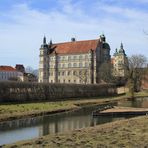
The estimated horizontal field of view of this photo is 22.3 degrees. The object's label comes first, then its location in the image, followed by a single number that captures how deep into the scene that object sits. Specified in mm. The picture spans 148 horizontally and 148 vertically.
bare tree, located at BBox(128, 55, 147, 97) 110138
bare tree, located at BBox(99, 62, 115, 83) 134812
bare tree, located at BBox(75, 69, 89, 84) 168500
